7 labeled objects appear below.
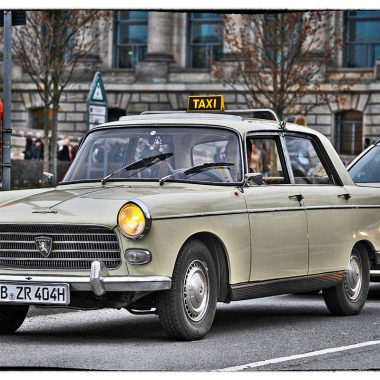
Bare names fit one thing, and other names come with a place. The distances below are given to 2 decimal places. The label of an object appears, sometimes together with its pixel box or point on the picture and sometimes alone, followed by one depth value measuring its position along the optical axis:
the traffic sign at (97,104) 20.58
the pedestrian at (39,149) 57.21
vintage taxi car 10.57
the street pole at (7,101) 16.41
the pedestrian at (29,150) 56.62
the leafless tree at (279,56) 50.94
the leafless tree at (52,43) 47.00
